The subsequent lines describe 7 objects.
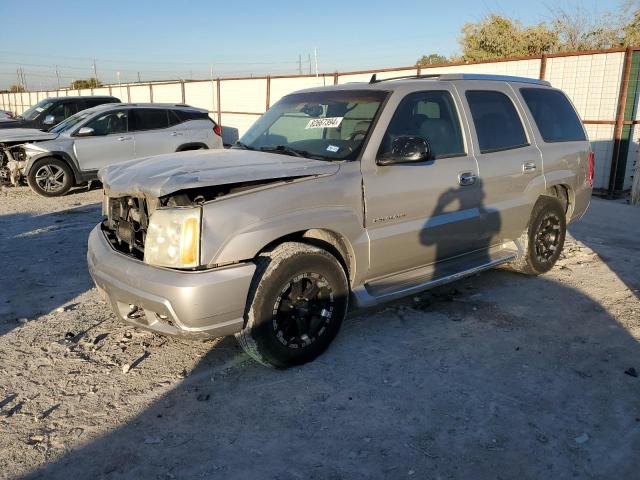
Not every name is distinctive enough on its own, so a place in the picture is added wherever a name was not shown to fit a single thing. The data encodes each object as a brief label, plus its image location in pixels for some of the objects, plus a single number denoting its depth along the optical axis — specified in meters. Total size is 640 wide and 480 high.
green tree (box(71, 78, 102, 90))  53.42
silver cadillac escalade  3.32
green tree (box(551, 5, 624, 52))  23.47
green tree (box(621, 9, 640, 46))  22.09
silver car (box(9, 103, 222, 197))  10.45
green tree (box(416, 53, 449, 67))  42.06
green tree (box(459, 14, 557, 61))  25.86
